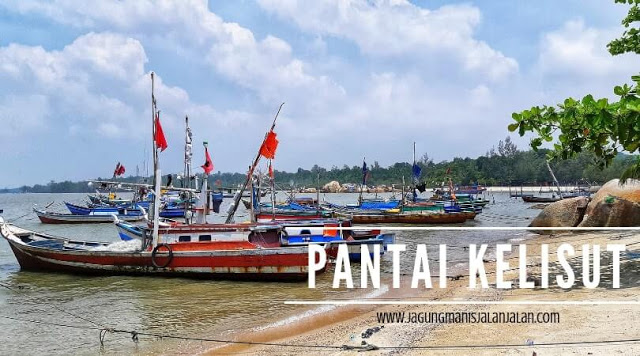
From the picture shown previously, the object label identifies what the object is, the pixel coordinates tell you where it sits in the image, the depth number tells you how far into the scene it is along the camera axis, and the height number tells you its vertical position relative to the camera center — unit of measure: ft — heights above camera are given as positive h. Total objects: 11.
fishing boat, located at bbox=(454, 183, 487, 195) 436.27 -6.37
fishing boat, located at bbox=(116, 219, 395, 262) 68.69 -7.19
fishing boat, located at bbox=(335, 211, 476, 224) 149.28 -10.30
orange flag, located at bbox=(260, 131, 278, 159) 79.00 +5.53
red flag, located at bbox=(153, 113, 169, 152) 65.87 +5.67
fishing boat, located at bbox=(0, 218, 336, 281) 62.75 -9.54
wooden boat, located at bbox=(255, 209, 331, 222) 132.98 -8.61
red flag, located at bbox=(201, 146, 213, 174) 81.77 +2.97
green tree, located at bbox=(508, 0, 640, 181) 31.14 +3.89
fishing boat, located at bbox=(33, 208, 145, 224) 178.70 -11.77
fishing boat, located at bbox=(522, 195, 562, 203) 261.03 -9.35
